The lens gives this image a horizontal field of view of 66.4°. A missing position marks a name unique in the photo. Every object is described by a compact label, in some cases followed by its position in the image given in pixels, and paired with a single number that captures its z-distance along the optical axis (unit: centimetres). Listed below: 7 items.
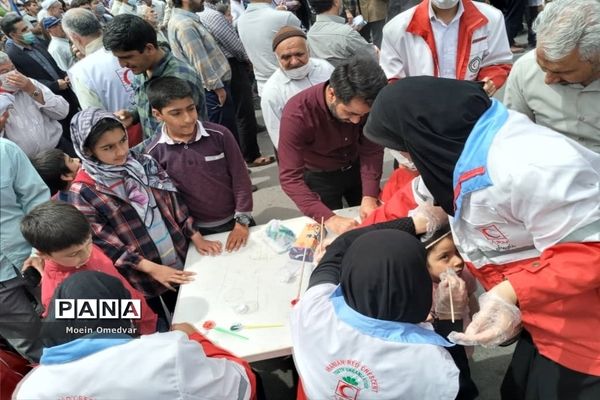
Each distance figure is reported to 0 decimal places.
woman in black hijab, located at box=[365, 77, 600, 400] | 108
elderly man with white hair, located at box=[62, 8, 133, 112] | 301
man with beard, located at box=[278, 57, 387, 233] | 194
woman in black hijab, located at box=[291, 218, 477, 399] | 117
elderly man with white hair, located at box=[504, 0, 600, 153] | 146
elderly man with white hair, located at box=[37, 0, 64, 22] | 605
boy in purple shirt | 223
